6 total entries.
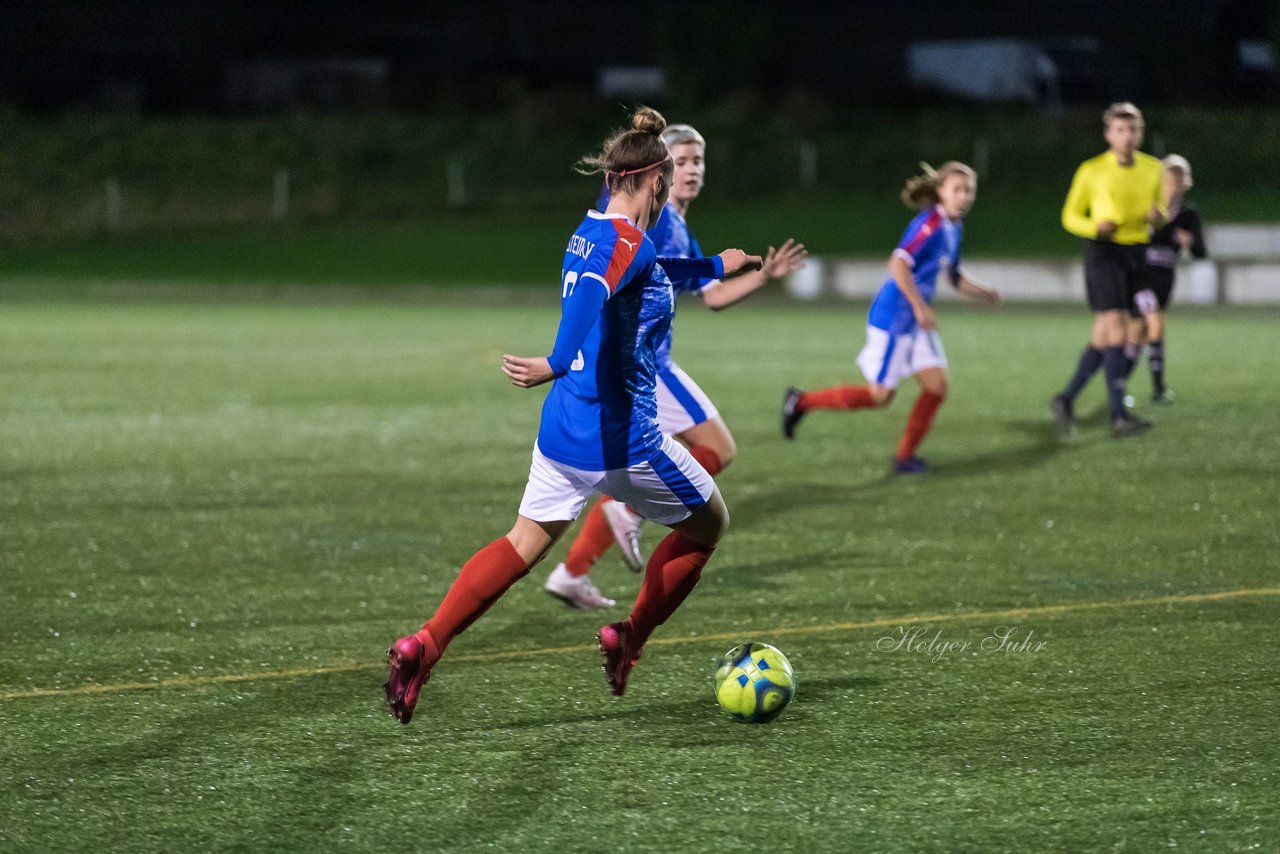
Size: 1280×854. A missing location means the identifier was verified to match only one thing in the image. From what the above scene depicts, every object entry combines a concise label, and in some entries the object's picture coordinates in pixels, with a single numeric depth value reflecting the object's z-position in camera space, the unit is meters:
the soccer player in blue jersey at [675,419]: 14.42
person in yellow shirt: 24.55
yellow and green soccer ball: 10.76
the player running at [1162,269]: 27.55
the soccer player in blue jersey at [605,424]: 10.44
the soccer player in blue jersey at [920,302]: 20.97
